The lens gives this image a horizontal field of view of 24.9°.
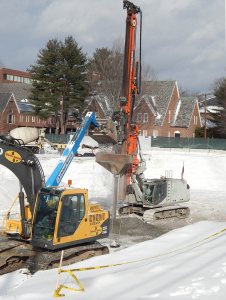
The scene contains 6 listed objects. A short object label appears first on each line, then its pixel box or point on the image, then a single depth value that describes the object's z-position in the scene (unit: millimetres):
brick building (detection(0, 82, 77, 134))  76000
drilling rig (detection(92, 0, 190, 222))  21312
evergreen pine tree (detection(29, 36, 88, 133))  65125
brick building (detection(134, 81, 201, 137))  67062
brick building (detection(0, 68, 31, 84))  119531
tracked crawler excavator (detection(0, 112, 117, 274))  12789
